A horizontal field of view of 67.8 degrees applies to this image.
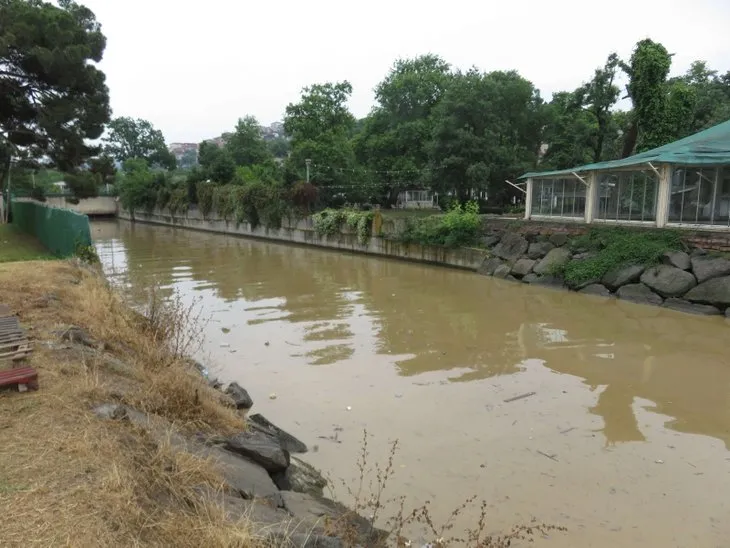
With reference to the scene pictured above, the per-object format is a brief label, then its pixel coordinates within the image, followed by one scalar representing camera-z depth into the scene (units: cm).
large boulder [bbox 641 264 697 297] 1566
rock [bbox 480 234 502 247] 2280
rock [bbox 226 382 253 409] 796
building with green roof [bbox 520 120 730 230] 1742
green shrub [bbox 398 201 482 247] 2323
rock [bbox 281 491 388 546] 429
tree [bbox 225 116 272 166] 5800
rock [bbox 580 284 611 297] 1734
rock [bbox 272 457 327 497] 553
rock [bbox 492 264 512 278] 2084
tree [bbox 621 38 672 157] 2688
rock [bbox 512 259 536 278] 2033
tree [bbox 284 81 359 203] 3528
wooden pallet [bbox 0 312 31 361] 606
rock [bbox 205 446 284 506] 461
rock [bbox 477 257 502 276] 2170
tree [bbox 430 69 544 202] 2895
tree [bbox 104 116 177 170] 9456
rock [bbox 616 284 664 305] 1608
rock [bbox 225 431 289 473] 549
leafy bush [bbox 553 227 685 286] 1719
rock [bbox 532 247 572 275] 1928
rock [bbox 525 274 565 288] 1890
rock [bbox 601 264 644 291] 1698
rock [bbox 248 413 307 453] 653
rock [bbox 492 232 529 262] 2142
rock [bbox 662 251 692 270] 1623
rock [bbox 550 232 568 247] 2053
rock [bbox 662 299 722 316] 1479
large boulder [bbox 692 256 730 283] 1529
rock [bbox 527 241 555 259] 2067
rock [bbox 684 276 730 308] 1473
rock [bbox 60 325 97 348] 752
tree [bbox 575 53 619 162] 2966
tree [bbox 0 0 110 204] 1944
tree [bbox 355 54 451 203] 3831
